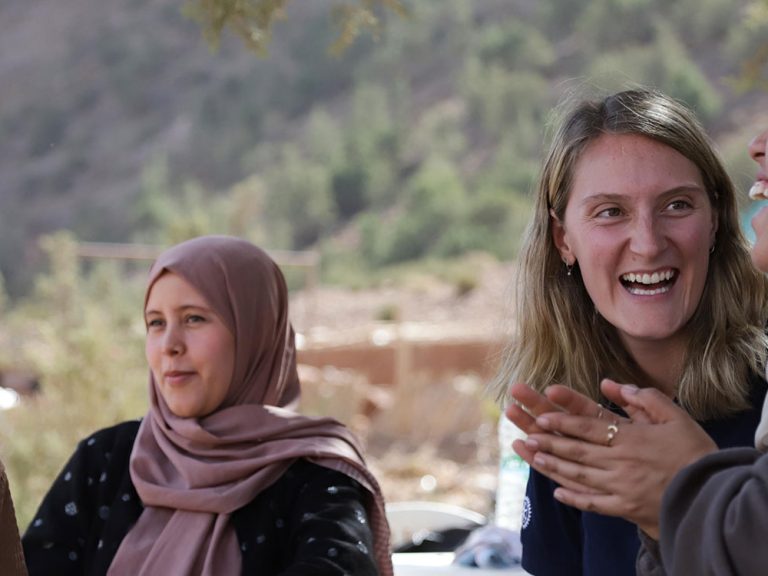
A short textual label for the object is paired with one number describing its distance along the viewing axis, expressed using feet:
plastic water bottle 11.38
